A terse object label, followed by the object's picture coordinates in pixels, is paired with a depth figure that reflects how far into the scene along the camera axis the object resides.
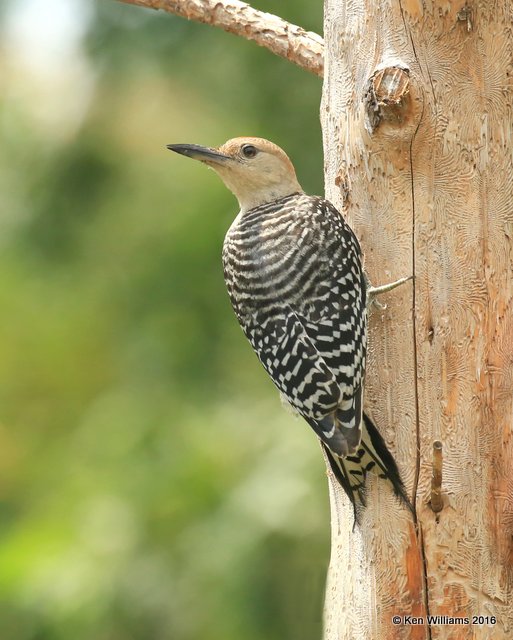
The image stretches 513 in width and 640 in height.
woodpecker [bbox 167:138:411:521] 7.37
